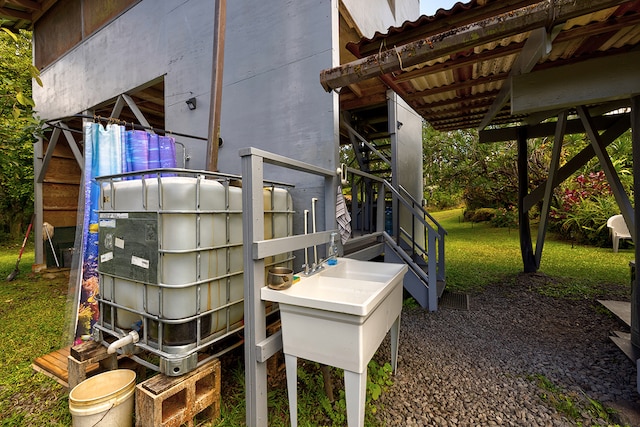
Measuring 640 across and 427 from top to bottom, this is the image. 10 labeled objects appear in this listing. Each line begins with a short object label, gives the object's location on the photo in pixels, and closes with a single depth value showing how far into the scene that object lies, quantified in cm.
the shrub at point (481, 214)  1205
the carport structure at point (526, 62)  171
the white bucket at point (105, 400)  148
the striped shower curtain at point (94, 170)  242
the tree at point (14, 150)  277
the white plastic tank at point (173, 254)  165
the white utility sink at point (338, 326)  137
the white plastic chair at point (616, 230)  638
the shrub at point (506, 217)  1053
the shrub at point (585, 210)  725
